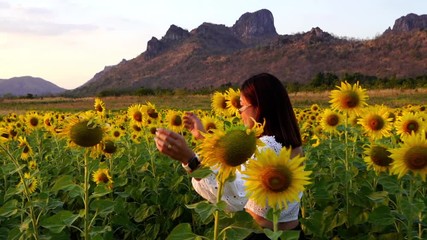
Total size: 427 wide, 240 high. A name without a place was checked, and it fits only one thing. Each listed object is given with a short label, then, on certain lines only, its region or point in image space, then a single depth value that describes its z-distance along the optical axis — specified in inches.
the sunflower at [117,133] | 235.6
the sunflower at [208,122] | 174.7
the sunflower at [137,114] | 218.2
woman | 110.6
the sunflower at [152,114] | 216.4
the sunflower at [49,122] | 257.9
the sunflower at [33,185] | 155.4
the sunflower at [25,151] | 214.7
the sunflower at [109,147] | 149.8
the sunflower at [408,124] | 161.2
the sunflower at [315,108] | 356.3
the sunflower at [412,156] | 102.6
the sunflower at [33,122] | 279.0
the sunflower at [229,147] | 72.5
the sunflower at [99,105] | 214.4
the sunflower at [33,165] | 197.3
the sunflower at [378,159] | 129.4
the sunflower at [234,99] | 178.1
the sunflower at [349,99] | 169.6
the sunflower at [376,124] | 169.8
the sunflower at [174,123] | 210.1
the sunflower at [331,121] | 220.5
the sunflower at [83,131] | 100.3
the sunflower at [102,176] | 163.0
